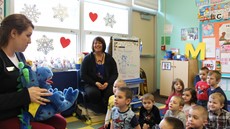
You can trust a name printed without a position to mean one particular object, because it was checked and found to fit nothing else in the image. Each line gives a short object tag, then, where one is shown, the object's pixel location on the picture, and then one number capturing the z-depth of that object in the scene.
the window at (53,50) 2.83
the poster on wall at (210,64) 3.67
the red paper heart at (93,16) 3.44
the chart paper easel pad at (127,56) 3.09
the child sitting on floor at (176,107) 1.91
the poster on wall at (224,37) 3.47
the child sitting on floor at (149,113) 1.98
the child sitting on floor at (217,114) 1.88
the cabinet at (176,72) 3.75
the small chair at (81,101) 2.62
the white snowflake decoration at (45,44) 2.88
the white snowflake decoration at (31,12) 2.74
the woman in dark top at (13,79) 1.01
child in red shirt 2.60
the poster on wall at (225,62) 3.49
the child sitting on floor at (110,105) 1.96
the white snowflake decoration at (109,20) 3.72
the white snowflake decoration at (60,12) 3.02
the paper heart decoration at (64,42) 3.10
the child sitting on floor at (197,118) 1.52
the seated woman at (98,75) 2.53
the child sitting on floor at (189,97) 2.26
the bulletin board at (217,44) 3.50
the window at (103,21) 3.42
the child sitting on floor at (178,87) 2.46
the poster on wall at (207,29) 3.68
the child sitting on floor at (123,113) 1.68
